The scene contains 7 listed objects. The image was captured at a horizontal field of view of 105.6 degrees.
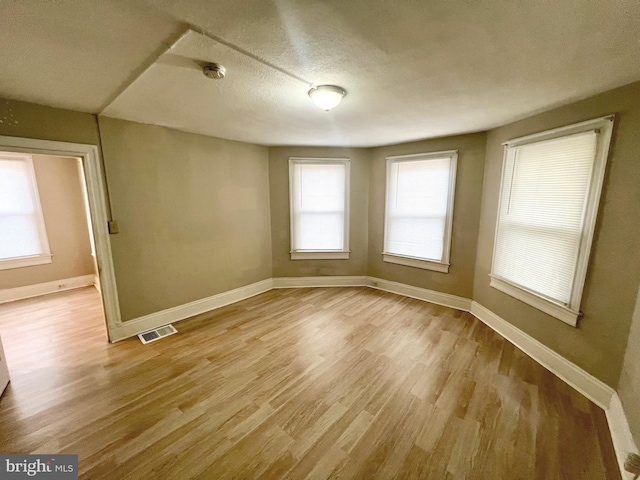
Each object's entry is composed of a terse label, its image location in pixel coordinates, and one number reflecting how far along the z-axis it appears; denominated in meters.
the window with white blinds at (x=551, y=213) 2.02
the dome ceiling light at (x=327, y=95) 1.79
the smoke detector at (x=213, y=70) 1.52
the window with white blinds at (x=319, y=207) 4.10
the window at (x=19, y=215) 3.70
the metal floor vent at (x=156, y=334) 2.78
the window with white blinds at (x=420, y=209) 3.47
